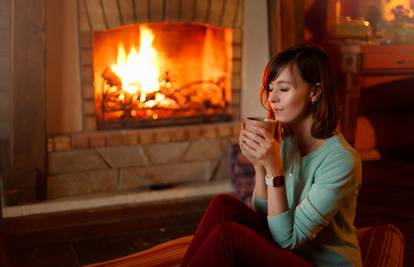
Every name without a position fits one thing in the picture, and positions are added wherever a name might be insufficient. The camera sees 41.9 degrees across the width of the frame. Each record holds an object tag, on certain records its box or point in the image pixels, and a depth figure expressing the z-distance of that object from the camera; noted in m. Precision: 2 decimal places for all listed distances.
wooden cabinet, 2.75
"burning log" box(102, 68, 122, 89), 2.65
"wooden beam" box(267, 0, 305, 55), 2.68
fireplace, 2.54
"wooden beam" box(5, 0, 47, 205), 2.29
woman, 1.25
